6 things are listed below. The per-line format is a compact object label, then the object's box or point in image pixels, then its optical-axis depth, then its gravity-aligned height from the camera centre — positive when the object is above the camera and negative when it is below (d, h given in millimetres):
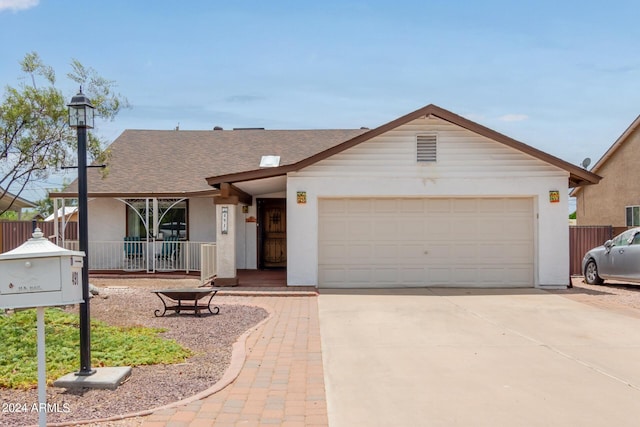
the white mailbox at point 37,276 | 4754 -456
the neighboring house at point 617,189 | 22453 +1075
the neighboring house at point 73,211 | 24312 +428
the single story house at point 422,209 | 13891 +189
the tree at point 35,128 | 10008 +1646
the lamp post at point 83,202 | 5898 +201
